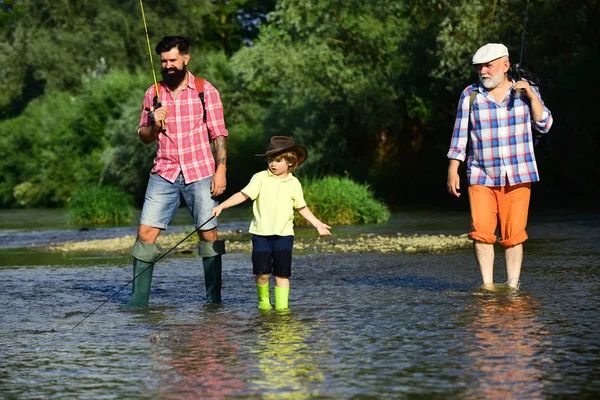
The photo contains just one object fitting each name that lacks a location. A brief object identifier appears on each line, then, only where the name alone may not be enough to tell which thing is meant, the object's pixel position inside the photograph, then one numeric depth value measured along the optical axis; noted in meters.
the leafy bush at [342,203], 41.40
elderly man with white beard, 15.92
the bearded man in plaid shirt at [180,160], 15.89
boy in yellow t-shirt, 15.19
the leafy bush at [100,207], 52.20
